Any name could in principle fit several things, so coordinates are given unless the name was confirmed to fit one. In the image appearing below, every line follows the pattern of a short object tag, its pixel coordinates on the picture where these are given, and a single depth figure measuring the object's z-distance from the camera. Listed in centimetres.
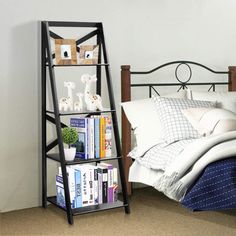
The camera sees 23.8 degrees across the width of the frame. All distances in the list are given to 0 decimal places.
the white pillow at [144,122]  416
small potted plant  404
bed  335
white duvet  341
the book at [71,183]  403
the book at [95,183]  412
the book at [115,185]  421
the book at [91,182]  410
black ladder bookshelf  393
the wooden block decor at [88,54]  415
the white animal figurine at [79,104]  411
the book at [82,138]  411
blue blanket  327
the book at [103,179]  414
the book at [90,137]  411
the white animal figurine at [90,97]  414
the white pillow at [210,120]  397
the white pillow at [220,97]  458
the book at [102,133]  414
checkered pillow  409
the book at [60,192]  405
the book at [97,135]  412
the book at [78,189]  405
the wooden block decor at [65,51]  406
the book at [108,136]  416
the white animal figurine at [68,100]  408
